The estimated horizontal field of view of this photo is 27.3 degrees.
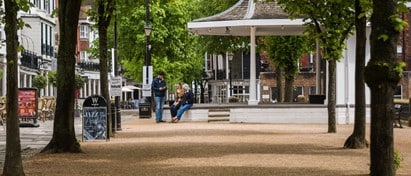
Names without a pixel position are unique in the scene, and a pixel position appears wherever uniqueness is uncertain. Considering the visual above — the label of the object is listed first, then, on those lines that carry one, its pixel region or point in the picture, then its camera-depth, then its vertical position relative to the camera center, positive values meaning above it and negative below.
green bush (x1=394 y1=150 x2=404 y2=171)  13.15 -1.06
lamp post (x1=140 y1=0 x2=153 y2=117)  42.38 +1.06
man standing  36.47 -0.01
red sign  32.41 -0.39
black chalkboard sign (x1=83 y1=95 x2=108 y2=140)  21.92 -0.68
